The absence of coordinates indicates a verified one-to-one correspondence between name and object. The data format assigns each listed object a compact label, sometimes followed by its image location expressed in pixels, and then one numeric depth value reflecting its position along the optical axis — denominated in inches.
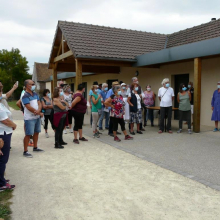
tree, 1894.6
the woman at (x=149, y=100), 392.5
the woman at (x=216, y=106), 332.5
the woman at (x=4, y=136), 142.5
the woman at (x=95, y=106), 301.4
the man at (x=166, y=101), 329.4
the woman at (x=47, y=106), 286.5
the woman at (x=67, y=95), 332.2
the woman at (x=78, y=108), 272.8
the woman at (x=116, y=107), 280.7
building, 332.7
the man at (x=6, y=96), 209.0
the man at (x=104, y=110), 354.6
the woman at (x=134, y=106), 319.3
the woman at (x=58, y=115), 255.6
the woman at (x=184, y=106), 327.3
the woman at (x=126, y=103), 321.1
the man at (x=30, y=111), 215.6
